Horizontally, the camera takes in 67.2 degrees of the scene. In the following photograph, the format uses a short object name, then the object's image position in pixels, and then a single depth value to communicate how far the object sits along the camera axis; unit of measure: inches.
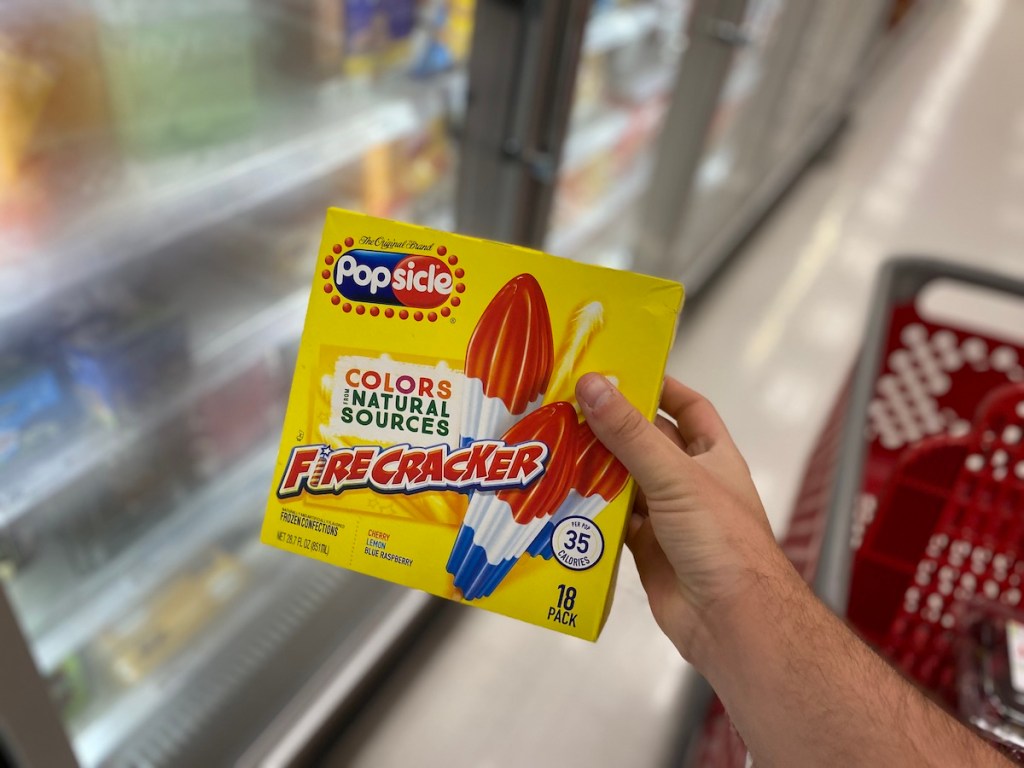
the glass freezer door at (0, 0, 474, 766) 41.1
